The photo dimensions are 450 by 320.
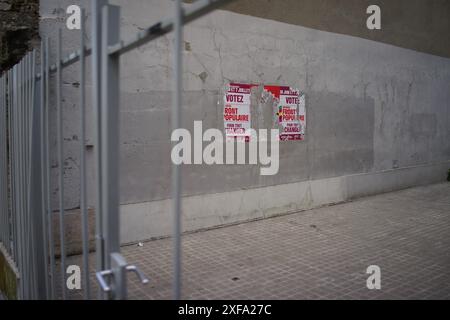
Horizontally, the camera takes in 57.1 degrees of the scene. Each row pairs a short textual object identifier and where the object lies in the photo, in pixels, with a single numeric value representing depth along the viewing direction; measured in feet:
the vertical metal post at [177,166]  5.40
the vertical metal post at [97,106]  7.29
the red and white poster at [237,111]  21.13
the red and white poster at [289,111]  23.16
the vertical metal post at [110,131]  6.97
